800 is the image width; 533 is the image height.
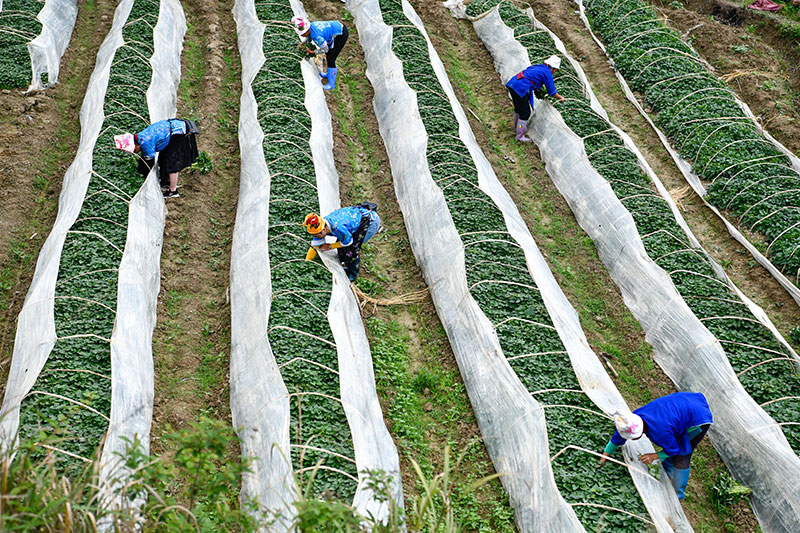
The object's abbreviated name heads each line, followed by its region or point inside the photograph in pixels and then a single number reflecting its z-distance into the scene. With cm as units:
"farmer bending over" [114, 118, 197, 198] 1212
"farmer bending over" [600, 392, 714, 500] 834
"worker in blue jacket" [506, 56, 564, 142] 1484
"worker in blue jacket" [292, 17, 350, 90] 1553
